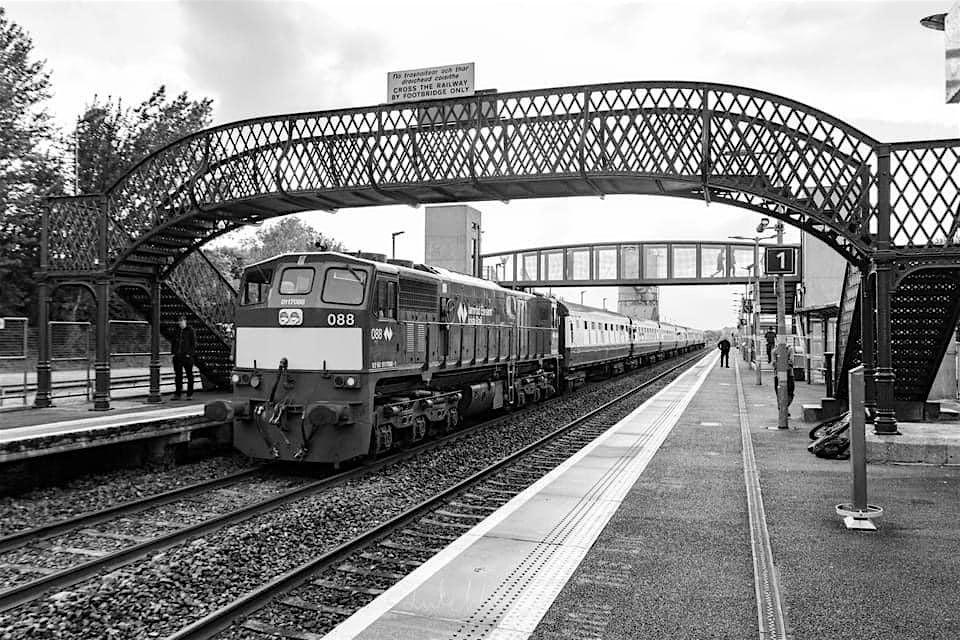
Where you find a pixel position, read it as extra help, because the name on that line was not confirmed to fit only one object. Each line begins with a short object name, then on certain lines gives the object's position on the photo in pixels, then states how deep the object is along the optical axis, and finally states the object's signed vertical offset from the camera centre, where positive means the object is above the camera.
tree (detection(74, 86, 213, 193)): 39.25 +10.68
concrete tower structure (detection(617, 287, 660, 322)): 103.00 +4.71
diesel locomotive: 11.37 -0.38
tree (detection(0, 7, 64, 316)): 32.06 +7.18
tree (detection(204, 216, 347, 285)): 66.62 +8.73
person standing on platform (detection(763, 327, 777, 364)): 47.50 -0.24
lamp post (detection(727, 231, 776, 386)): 33.01 +1.74
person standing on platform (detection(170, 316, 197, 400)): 19.20 -0.55
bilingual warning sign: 18.38 +6.20
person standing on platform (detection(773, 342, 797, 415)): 19.17 -1.27
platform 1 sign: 23.72 +2.33
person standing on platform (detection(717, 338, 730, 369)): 46.66 -1.03
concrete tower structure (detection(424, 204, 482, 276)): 46.38 +5.97
